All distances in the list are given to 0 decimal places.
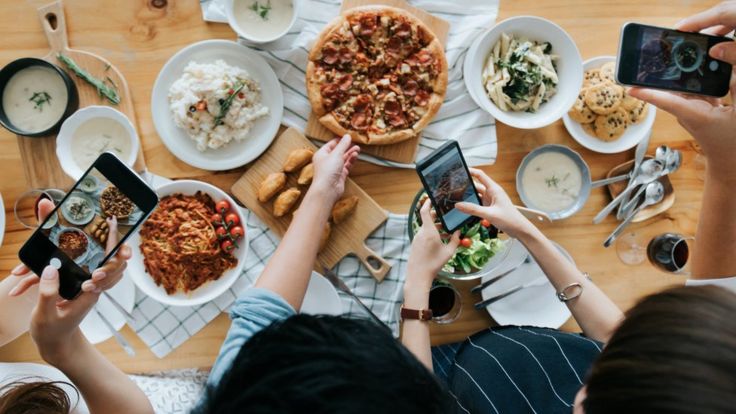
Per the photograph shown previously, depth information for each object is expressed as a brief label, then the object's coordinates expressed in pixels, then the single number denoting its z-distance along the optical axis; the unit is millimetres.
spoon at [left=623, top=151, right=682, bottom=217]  2104
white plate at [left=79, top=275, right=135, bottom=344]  1996
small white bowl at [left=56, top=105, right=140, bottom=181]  1961
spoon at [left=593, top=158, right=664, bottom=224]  2111
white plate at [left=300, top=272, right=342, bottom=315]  2031
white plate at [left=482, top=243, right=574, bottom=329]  2104
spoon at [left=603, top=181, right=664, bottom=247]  2098
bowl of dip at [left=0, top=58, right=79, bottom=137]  1954
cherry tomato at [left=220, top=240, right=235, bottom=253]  1987
